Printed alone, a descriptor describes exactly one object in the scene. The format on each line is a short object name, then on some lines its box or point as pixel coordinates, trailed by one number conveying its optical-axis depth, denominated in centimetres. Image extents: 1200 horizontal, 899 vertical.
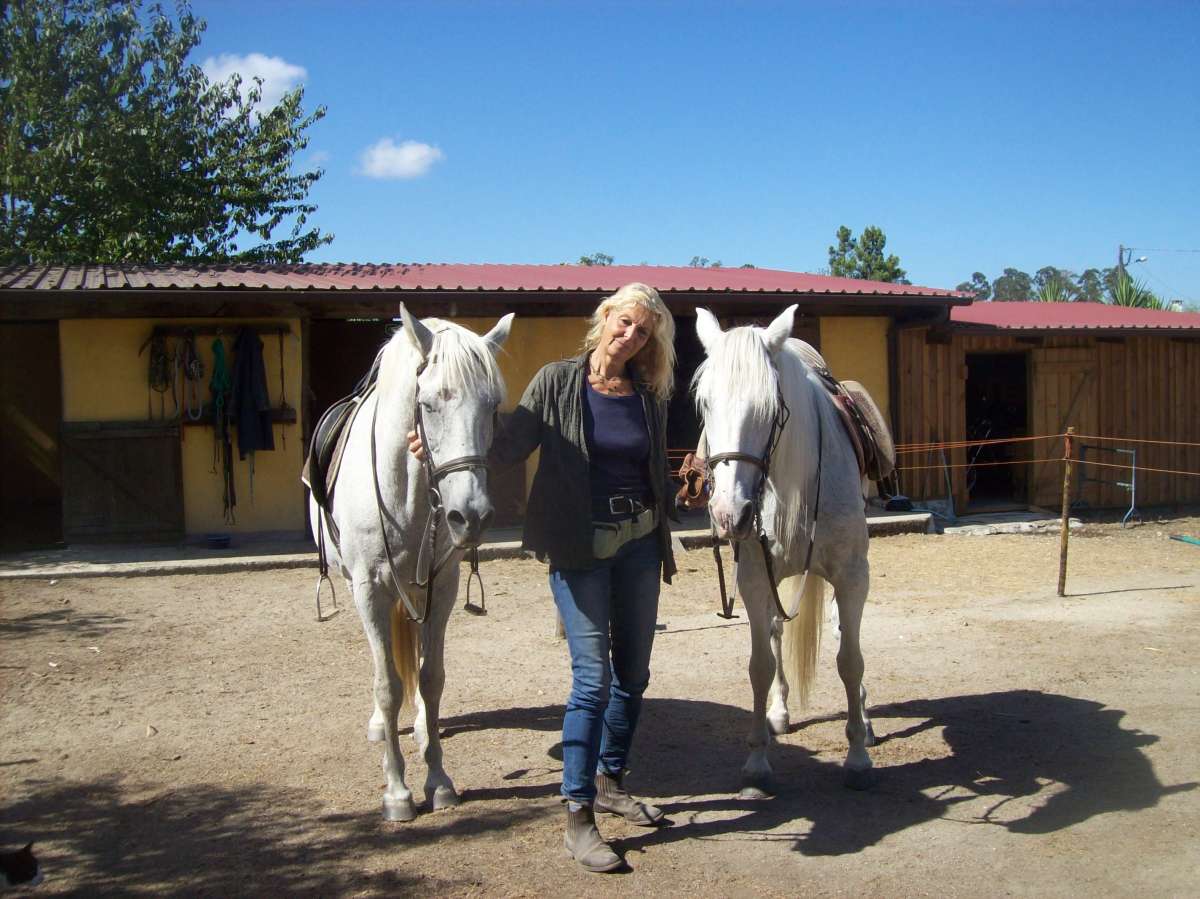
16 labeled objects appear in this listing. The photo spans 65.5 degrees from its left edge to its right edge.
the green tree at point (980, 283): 7869
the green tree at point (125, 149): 1791
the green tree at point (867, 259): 3622
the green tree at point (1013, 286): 8594
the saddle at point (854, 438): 350
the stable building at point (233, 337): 962
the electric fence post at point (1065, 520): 686
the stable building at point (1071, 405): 1177
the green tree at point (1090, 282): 7090
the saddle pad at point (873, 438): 410
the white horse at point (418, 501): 294
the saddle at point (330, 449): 386
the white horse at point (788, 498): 311
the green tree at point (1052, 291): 2128
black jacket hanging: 984
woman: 296
